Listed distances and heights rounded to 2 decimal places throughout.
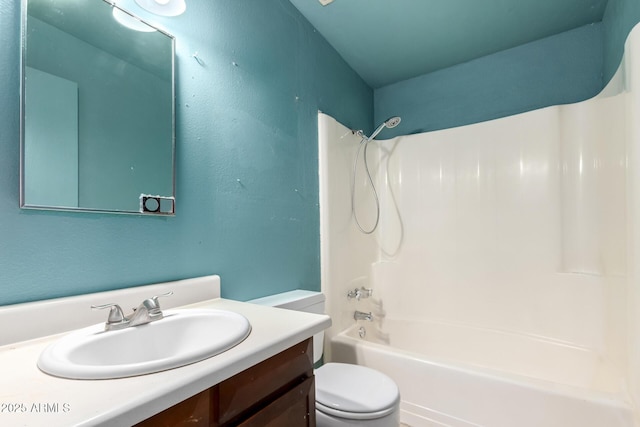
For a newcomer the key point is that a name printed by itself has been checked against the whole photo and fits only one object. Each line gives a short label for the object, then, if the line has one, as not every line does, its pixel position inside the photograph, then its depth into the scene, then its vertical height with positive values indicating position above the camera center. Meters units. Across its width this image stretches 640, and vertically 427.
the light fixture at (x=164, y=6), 1.03 +0.75
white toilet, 1.15 -0.73
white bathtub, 1.27 -0.85
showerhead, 2.10 +0.68
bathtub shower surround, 1.35 -0.30
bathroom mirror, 0.80 +0.35
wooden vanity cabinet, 0.58 -0.42
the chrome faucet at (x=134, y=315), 0.80 -0.26
